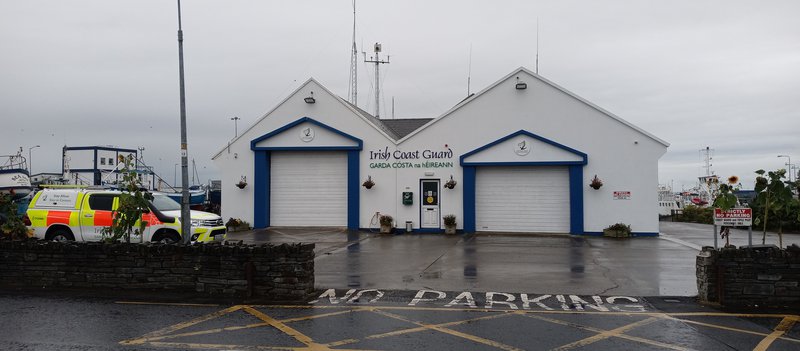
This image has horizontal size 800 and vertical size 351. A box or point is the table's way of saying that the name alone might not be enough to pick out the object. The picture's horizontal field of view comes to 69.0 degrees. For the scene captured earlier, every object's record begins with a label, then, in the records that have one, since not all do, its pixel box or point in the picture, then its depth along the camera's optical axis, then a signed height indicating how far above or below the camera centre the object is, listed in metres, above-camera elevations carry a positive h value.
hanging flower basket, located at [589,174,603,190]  21.44 +0.34
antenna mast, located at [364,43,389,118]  37.76 +7.52
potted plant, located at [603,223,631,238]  21.22 -1.40
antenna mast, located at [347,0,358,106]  32.62 +6.57
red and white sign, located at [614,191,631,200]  21.62 -0.11
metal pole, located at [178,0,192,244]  12.07 +0.26
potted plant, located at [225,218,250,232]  23.62 -1.27
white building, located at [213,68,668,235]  21.80 +1.11
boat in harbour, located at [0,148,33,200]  25.92 +0.65
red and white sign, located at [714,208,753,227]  11.01 -0.49
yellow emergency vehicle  14.79 -0.57
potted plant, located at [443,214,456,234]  22.25 -1.21
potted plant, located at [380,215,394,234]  22.56 -1.16
